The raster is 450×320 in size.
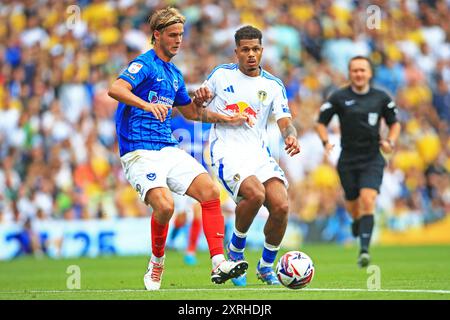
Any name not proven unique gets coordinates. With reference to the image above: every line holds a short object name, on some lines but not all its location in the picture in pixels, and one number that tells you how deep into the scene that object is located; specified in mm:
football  18266
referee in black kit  27453
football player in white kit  19984
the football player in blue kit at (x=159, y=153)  18719
